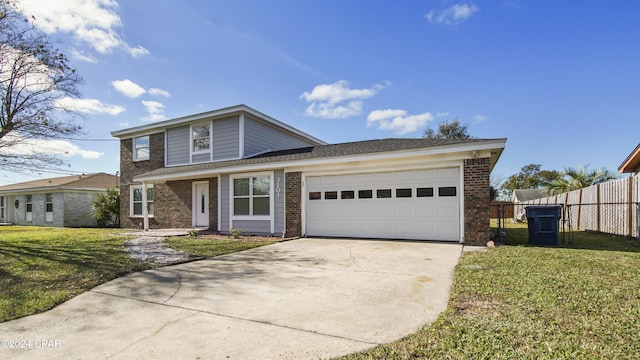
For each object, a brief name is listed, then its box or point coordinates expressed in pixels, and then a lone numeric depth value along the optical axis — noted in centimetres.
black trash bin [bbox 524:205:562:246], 855
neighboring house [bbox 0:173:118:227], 2100
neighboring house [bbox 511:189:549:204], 3524
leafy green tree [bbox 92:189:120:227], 1880
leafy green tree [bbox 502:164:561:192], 4853
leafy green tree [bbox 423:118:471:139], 3453
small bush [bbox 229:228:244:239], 1141
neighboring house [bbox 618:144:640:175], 1380
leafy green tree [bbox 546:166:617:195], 2264
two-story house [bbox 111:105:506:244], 899
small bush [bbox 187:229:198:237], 1178
